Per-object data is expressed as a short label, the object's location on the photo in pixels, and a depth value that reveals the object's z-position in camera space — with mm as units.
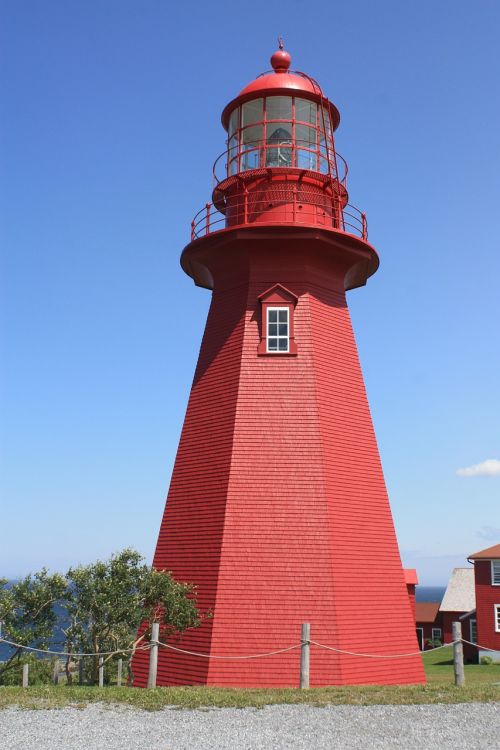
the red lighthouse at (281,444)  14844
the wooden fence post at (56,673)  20266
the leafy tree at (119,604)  13805
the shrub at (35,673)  23594
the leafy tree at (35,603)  13938
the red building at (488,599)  34688
